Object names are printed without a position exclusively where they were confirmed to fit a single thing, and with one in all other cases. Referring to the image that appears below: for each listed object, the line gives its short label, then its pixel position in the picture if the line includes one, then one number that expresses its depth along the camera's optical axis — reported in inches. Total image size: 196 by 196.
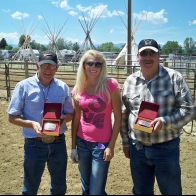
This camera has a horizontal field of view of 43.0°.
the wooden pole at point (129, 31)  522.3
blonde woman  89.4
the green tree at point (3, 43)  2982.3
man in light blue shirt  91.9
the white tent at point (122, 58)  791.7
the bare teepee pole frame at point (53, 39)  1134.2
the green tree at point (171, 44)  3887.8
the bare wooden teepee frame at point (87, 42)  999.0
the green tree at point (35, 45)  3993.9
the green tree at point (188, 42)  3719.0
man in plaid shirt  82.0
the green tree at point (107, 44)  6063.0
